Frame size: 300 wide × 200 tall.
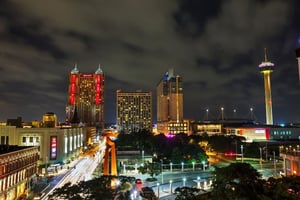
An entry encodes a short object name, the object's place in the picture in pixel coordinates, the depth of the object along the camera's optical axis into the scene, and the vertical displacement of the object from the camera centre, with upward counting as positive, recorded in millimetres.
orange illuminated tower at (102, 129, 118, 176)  53912 -9824
